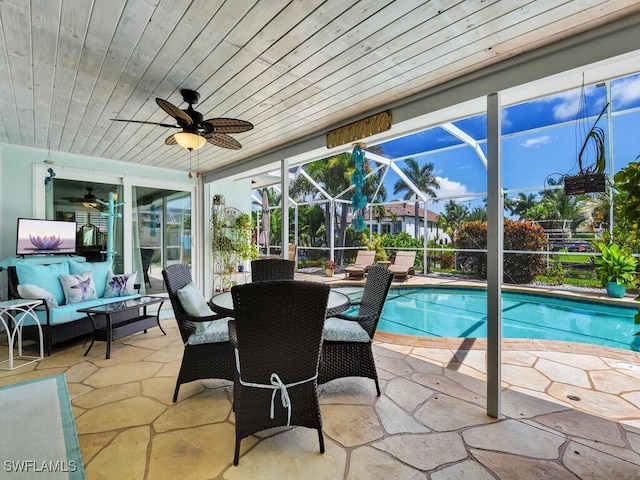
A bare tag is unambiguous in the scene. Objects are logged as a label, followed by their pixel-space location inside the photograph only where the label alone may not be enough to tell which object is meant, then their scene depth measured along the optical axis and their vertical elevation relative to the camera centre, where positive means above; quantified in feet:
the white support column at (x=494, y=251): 7.41 -0.37
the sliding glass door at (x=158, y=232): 18.89 +0.47
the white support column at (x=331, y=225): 33.58 +1.30
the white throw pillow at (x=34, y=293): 11.21 -1.89
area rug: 5.61 -4.10
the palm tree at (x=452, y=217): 33.60 +2.06
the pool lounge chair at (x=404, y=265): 28.58 -2.73
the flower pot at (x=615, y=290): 19.85 -3.56
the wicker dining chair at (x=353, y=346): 8.15 -2.85
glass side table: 10.09 -2.85
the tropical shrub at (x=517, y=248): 28.04 -1.14
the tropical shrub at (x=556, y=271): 26.58 -3.08
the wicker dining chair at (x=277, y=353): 5.49 -2.15
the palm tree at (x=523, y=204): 30.40 +3.13
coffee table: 11.07 -3.23
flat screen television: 13.44 +0.15
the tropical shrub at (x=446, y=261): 32.83 -2.60
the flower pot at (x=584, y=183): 7.98 +1.36
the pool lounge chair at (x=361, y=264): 28.37 -2.69
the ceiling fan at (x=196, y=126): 8.74 +3.26
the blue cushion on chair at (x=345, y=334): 8.20 -2.55
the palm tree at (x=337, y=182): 38.73 +7.24
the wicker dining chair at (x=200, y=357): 8.04 -3.07
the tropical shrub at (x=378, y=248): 33.73 -1.21
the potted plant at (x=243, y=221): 22.10 +1.23
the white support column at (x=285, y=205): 13.98 +1.48
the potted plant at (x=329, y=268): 30.98 -3.04
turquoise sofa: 11.27 -2.51
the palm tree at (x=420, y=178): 38.17 +7.24
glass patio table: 7.30 -1.70
